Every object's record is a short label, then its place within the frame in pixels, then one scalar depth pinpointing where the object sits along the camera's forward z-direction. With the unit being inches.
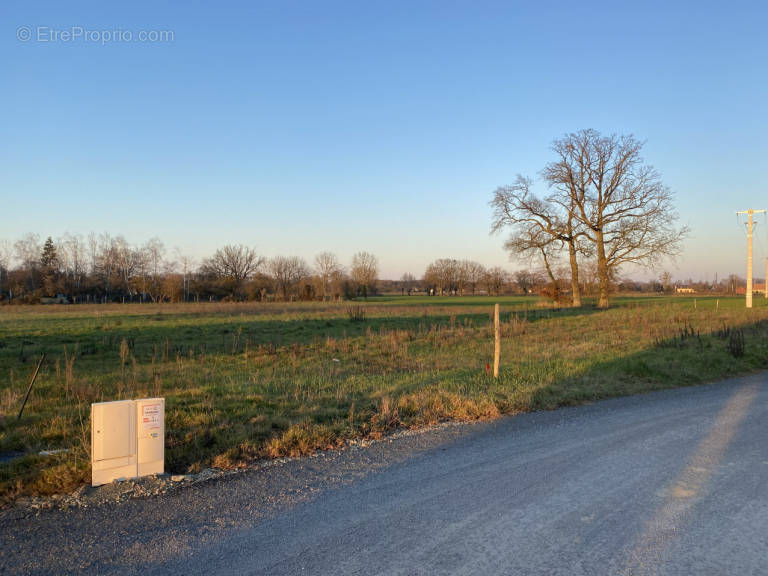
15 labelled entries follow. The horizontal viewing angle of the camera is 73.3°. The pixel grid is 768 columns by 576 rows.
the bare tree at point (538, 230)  1758.1
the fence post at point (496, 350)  459.8
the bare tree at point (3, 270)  3213.6
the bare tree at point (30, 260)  3257.9
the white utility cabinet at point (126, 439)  210.4
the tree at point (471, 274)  5398.6
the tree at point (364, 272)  4439.0
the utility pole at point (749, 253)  1790.1
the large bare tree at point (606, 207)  1653.5
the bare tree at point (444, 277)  5378.9
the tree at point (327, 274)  3467.8
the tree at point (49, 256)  3424.7
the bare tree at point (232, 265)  3816.7
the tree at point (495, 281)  5103.3
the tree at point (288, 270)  4200.1
